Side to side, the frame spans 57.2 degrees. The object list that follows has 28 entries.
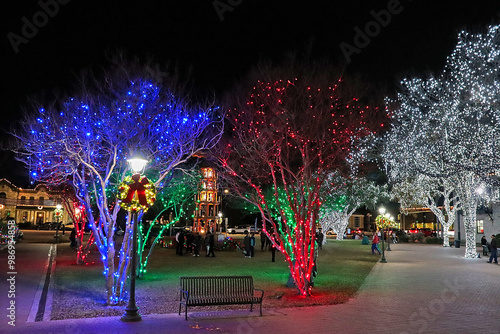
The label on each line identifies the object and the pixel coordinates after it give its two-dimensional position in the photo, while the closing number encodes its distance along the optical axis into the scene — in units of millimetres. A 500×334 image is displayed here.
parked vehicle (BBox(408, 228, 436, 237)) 59788
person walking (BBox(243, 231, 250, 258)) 25936
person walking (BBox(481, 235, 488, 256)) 30012
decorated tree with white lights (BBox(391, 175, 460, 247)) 37781
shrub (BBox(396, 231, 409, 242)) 50297
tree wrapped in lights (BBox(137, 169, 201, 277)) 23884
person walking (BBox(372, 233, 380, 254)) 30578
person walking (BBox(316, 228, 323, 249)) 29144
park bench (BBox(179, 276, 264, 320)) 10430
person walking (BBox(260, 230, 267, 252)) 31812
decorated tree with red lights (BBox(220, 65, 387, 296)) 13438
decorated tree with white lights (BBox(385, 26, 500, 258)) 21953
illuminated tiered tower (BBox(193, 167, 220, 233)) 39188
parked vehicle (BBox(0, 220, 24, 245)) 27956
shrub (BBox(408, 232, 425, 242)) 49653
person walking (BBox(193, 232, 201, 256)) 26844
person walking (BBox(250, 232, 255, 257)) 25761
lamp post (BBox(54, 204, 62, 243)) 40016
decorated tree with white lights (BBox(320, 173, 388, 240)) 36719
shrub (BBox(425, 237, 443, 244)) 46019
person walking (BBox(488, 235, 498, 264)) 24047
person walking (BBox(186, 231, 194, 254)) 28141
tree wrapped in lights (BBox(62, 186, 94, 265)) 21191
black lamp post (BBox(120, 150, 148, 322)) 9523
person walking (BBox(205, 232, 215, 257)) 26188
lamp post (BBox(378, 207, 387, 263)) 24956
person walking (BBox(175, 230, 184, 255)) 27391
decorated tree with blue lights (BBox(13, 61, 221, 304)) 12570
